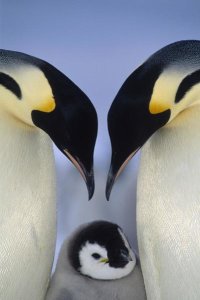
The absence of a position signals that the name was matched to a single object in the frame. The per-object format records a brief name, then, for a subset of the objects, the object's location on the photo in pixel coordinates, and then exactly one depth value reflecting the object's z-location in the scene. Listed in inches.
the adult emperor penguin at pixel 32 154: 176.9
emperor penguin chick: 188.8
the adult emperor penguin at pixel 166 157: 176.5
